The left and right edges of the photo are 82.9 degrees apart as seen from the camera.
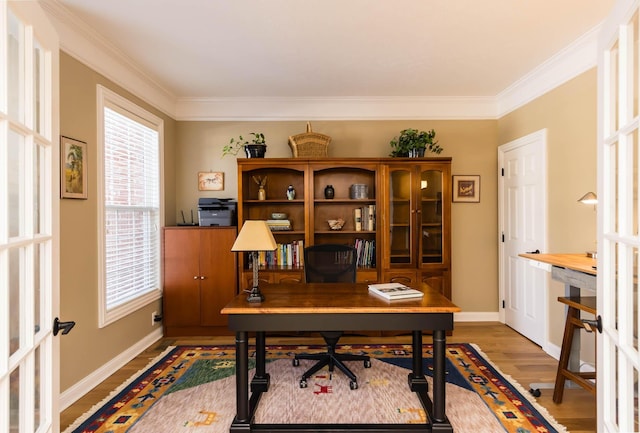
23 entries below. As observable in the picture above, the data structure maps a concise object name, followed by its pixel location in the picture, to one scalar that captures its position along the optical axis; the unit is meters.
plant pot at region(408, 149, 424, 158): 3.92
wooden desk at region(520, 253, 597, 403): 2.19
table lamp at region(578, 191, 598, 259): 2.46
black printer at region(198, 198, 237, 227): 3.90
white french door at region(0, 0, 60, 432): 0.98
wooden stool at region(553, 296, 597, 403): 2.29
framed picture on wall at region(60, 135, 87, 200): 2.46
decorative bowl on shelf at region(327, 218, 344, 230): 4.07
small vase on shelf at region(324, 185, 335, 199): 4.06
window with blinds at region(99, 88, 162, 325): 2.99
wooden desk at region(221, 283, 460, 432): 2.05
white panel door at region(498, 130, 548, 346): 3.46
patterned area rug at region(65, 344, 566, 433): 2.24
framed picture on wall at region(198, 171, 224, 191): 4.29
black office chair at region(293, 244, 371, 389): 3.11
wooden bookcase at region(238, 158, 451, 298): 3.87
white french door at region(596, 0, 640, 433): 1.04
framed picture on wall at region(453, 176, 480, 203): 4.29
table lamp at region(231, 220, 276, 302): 2.14
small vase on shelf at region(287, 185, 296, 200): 4.02
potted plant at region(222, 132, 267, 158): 3.92
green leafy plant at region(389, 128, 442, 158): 3.91
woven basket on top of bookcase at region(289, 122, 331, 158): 3.94
